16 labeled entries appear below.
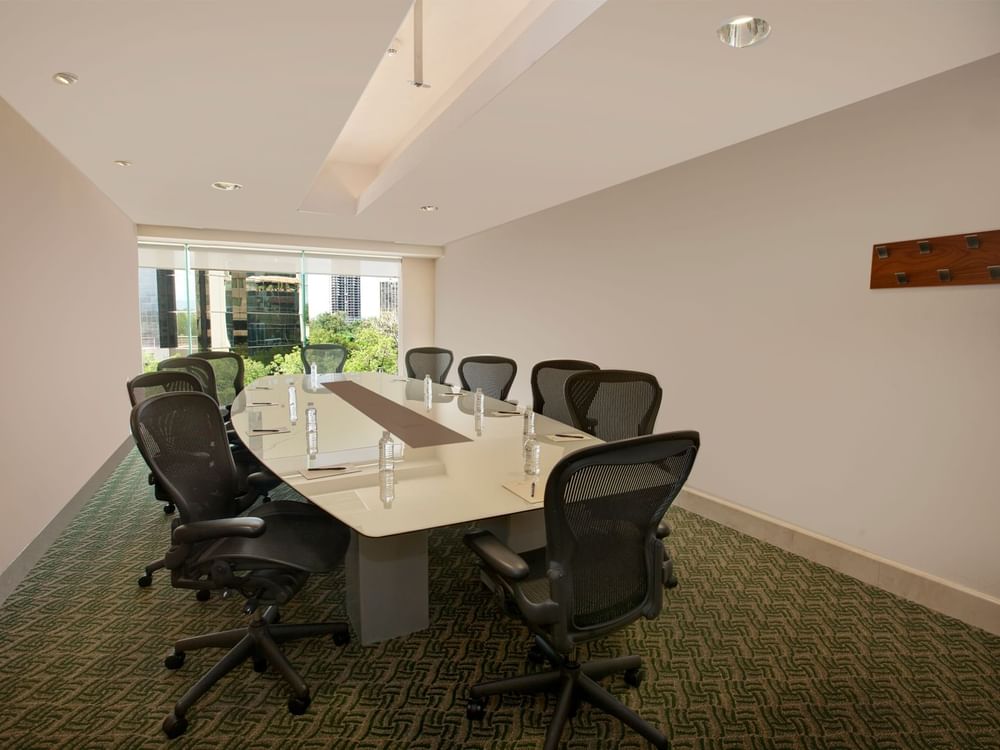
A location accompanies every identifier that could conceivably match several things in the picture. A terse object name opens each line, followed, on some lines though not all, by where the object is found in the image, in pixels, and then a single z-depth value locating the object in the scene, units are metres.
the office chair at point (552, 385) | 3.71
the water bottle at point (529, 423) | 2.79
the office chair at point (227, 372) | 5.03
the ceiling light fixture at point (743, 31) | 1.95
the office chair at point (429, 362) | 6.00
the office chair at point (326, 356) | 6.22
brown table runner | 2.94
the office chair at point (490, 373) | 4.72
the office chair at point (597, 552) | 1.53
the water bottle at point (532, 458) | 2.29
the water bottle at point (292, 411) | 3.44
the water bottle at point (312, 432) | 2.69
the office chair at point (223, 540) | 1.88
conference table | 1.91
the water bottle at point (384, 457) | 2.16
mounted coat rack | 2.48
